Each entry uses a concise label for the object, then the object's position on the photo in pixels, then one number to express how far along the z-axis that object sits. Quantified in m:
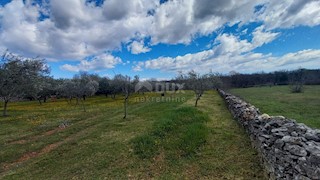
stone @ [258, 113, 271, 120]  6.95
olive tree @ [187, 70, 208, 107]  22.62
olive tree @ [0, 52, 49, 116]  17.81
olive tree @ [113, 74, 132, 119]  18.21
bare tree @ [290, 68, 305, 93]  36.60
